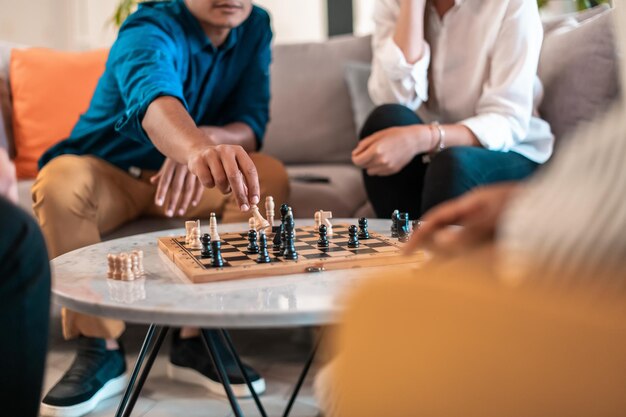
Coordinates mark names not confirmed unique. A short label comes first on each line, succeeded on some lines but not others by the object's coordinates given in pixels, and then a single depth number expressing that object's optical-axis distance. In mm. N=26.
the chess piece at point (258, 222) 1551
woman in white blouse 1900
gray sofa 2248
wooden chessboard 1182
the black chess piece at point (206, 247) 1297
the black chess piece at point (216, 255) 1206
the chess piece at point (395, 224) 1501
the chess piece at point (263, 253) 1249
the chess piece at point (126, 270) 1181
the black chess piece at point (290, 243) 1273
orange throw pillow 2615
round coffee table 969
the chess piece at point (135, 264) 1206
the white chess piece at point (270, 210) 1686
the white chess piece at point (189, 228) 1454
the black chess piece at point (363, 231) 1476
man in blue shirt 1641
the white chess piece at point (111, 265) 1192
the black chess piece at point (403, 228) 1464
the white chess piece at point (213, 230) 1443
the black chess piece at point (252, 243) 1362
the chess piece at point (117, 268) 1183
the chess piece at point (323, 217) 1571
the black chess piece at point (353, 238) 1370
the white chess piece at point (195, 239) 1405
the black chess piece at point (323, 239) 1372
